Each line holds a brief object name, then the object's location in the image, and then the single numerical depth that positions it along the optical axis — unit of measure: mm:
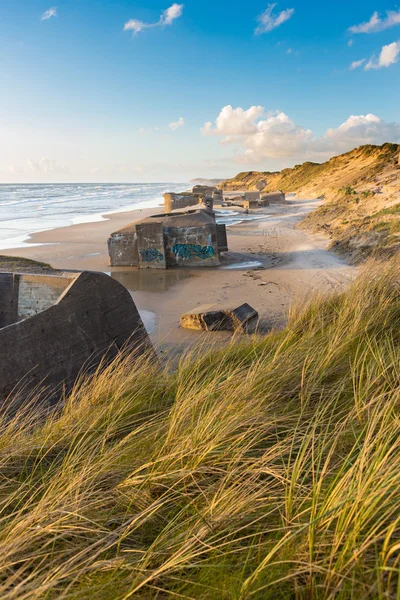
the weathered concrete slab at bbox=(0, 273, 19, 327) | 5531
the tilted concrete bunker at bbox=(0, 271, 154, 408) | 4109
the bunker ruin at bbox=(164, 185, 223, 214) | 24141
